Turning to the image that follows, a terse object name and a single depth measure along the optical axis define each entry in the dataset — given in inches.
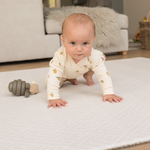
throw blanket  73.8
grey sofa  67.0
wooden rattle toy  31.9
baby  26.5
